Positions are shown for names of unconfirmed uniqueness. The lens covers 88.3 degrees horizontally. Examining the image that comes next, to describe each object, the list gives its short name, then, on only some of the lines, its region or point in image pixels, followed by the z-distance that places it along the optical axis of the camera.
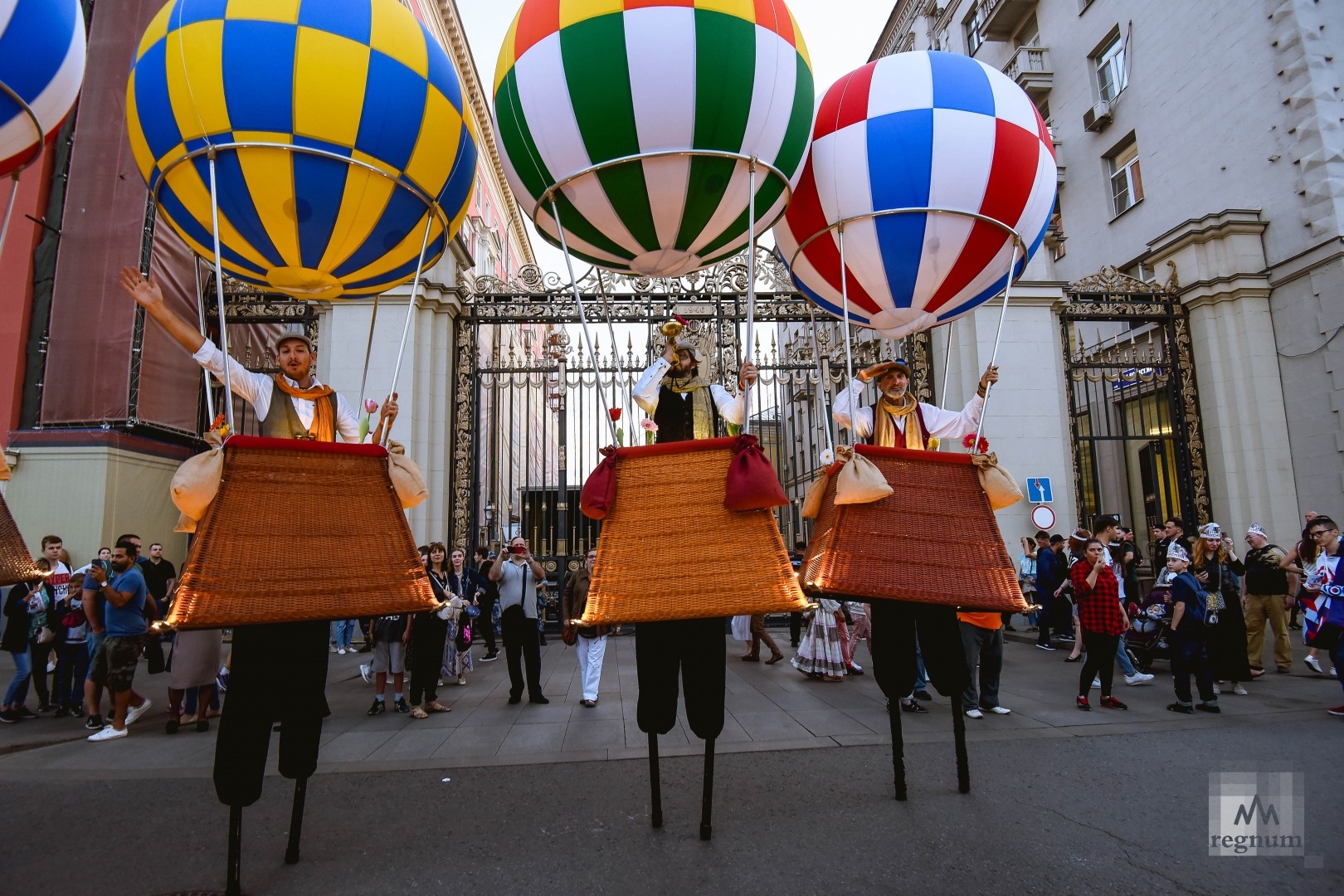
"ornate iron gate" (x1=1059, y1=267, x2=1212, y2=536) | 12.40
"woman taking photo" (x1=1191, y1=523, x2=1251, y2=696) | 7.29
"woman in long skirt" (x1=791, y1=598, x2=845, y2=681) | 8.49
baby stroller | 7.29
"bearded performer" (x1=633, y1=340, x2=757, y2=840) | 3.61
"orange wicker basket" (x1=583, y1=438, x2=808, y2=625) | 3.03
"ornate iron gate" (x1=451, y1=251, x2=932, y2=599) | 12.11
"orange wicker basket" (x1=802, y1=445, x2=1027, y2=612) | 3.44
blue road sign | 11.44
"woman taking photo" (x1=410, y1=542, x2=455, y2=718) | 7.18
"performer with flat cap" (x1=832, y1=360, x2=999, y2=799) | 4.12
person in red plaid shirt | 6.78
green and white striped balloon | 2.98
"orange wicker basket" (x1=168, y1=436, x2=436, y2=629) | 2.76
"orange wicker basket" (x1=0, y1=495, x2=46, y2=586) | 3.11
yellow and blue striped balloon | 2.97
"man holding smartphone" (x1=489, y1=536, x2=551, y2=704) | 7.73
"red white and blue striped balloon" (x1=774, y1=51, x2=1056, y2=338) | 3.68
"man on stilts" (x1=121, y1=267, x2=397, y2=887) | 3.15
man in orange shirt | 6.66
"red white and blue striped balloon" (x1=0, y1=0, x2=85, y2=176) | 3.15
